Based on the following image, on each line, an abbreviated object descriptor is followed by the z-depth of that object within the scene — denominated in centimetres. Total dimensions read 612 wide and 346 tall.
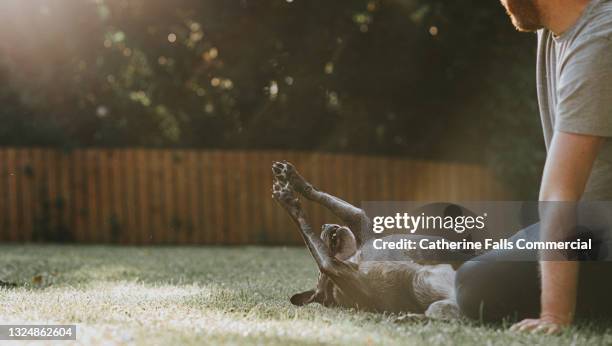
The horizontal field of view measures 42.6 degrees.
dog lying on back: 367
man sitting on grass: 286
